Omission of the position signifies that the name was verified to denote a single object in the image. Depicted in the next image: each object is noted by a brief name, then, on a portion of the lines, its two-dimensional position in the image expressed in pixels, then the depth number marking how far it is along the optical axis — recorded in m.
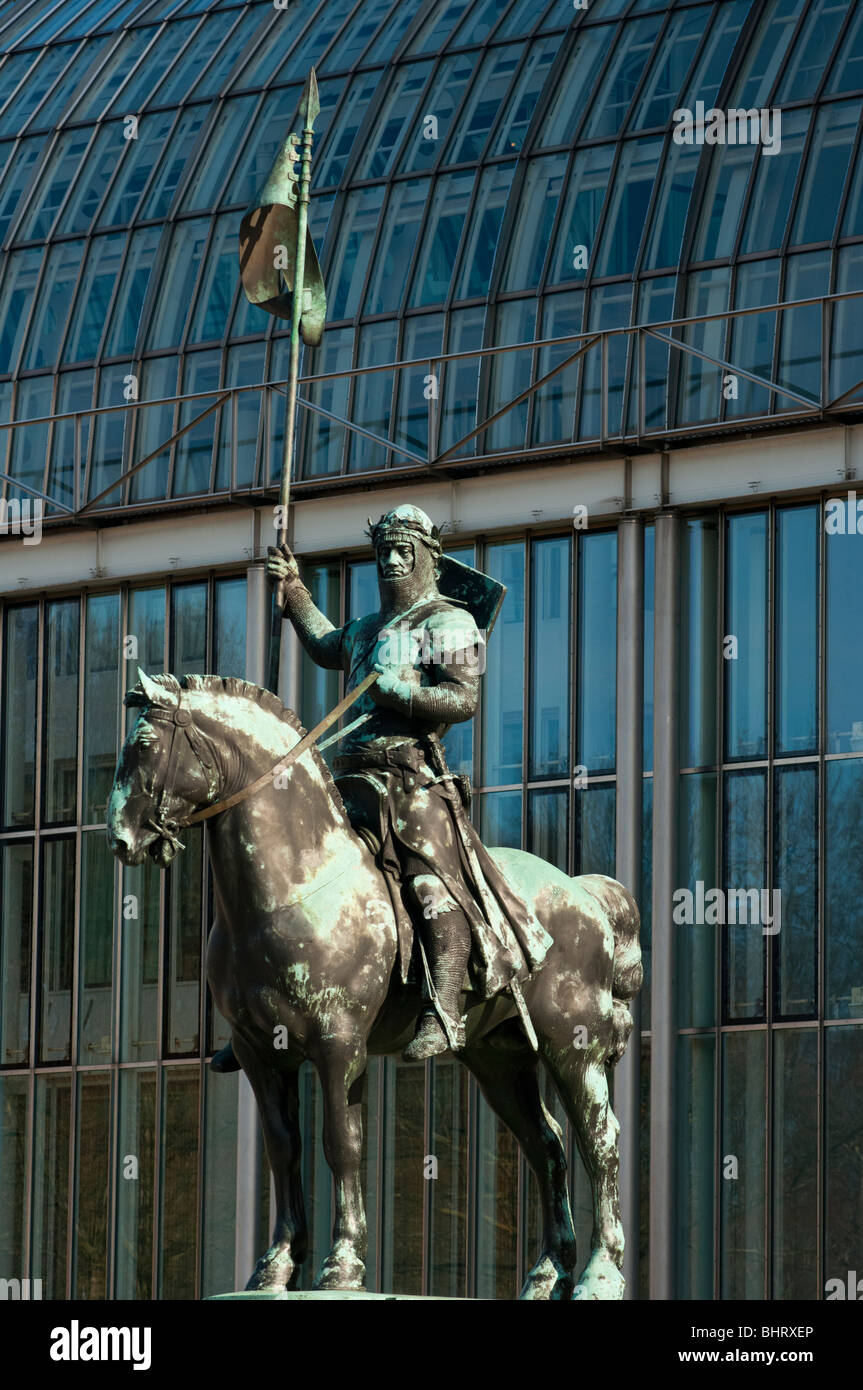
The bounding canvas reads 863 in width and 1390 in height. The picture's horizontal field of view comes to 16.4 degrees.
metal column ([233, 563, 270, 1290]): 32.62
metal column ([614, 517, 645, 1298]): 30.62
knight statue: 16.88
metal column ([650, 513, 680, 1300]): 30.34
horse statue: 15.84
